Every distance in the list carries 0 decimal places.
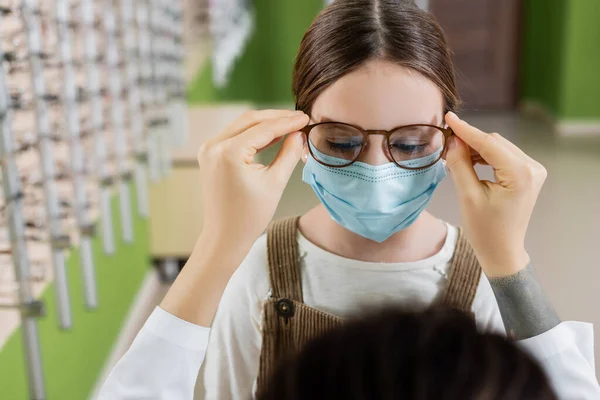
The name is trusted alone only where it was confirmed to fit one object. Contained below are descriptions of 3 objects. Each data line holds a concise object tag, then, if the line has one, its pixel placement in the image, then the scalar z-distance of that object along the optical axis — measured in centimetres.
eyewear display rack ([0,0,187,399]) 137
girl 92
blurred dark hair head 45
